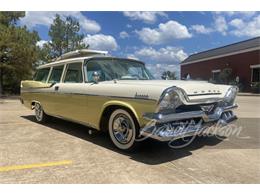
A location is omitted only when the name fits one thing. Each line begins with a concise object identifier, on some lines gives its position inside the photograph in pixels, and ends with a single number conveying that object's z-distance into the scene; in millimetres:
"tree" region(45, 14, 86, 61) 18225
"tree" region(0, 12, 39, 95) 12081
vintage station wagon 2821
